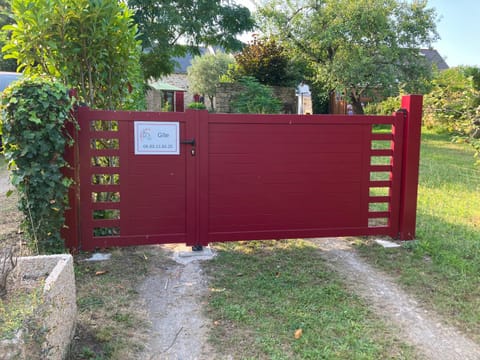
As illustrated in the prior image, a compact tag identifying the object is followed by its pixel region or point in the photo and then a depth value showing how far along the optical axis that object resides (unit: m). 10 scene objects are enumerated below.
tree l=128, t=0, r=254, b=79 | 13.71
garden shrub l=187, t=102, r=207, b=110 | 15.35
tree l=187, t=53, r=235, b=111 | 30.16
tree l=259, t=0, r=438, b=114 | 17.12
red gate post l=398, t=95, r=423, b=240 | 4.52
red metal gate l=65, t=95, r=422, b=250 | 4.02
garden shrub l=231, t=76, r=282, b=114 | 14.92
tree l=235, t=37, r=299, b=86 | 18.92
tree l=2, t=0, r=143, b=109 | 3.88
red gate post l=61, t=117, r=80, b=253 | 3.88
